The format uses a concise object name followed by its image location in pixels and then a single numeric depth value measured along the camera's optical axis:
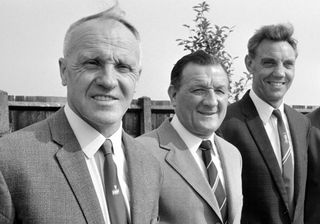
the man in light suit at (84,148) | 2.04
